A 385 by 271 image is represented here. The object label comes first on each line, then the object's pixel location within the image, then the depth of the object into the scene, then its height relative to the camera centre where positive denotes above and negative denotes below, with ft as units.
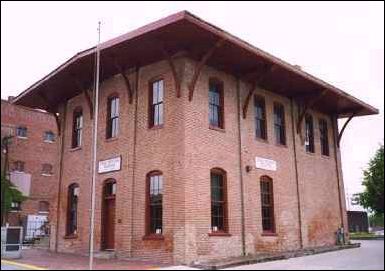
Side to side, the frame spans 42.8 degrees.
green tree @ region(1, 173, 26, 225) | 100.42 +8.84
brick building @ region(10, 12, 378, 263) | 52.01 +10.51
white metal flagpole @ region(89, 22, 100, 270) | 50.25 +19.40
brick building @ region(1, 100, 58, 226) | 128.47 +21.63
